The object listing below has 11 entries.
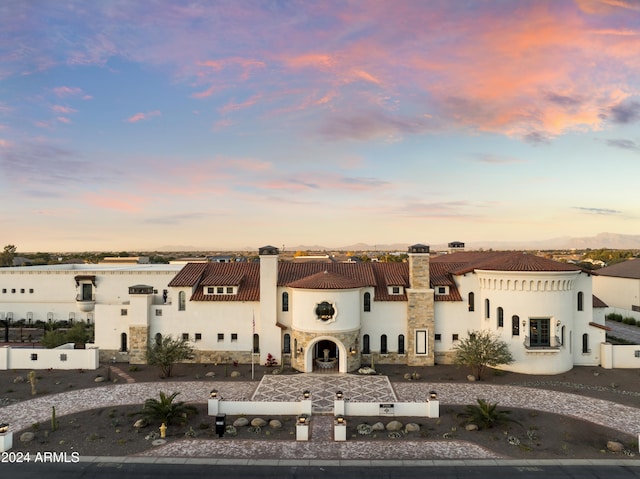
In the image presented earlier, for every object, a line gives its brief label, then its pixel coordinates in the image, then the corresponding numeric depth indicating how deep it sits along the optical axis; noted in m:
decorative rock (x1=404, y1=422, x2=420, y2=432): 21.73
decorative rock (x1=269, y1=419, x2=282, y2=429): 22.25
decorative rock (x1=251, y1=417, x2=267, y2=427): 22.28
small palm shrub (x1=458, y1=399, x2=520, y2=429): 22.03
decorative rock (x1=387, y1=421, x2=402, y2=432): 21.81
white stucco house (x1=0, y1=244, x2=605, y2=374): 32.22
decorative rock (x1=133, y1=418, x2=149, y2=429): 22.17
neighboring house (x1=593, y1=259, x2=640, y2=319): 54.78
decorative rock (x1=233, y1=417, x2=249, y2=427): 22.30
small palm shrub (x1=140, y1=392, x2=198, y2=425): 22.39
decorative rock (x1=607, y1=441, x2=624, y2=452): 19.53
